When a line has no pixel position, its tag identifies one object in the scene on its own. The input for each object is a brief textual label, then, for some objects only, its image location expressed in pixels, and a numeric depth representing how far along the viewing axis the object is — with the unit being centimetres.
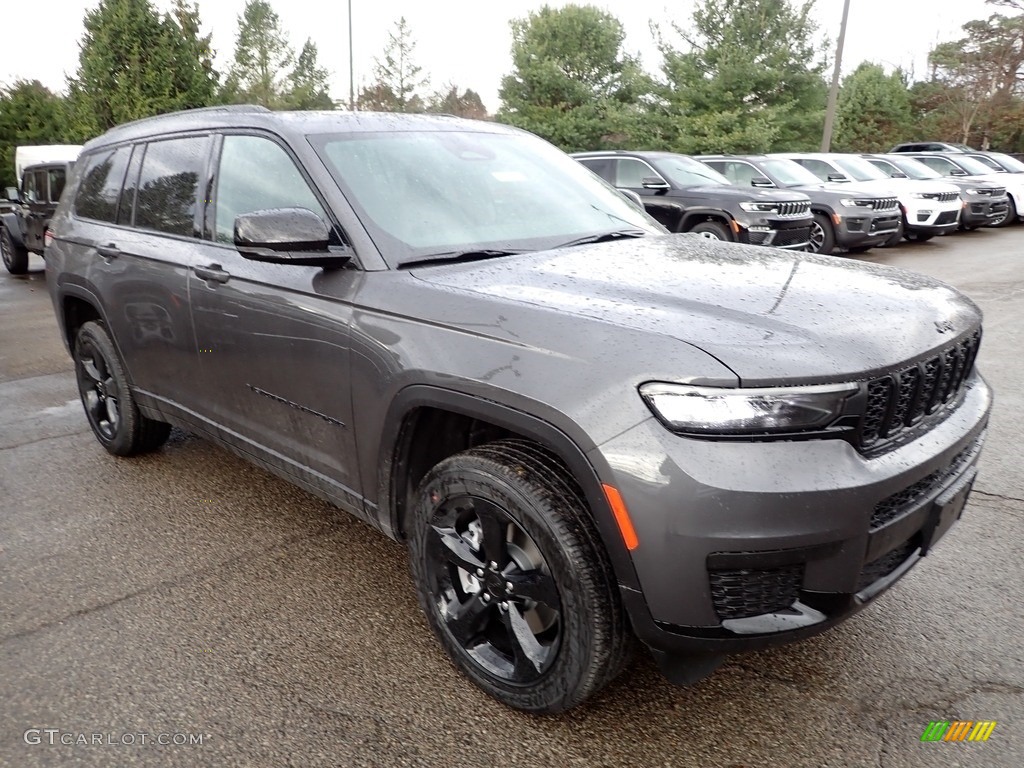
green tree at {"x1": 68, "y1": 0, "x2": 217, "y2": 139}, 2298
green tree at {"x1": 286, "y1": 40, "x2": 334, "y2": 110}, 3512
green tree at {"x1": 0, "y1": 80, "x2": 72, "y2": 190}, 2852
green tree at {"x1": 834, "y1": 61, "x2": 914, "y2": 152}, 3897
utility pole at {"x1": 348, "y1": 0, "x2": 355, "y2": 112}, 2919
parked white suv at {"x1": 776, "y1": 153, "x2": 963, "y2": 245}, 1398
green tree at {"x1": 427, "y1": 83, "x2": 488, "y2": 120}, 4603
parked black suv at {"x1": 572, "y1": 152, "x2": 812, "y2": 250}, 1070
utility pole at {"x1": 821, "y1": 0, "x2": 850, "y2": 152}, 2240
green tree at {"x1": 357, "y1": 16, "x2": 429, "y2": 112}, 4344
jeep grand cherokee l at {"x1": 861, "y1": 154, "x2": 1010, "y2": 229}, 1593
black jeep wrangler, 1159
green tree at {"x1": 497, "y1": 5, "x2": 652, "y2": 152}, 4219
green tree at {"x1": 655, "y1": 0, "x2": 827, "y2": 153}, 3422
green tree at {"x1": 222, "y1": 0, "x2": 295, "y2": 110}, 3509
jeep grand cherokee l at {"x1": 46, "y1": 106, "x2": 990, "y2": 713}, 193
